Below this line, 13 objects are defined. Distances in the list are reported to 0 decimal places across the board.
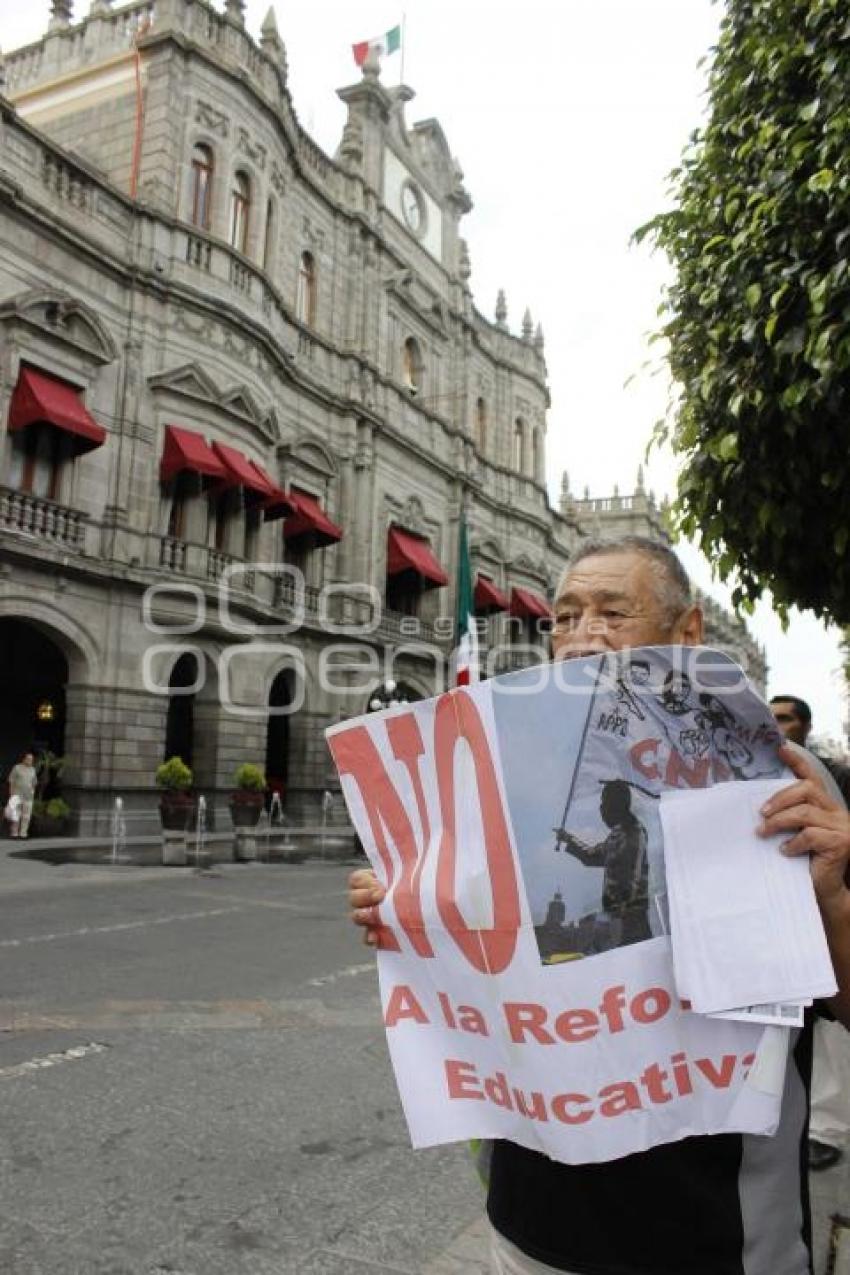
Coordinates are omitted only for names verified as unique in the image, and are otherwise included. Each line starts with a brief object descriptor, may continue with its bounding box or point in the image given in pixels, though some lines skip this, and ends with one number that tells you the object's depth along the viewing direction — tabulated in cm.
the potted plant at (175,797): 1614
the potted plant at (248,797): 1781
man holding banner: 145
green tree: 515
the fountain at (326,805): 2308
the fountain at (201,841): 1567
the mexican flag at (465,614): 2422
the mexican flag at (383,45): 2766
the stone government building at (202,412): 1734
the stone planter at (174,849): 1532
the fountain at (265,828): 2065
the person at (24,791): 1653
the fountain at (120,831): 1612
